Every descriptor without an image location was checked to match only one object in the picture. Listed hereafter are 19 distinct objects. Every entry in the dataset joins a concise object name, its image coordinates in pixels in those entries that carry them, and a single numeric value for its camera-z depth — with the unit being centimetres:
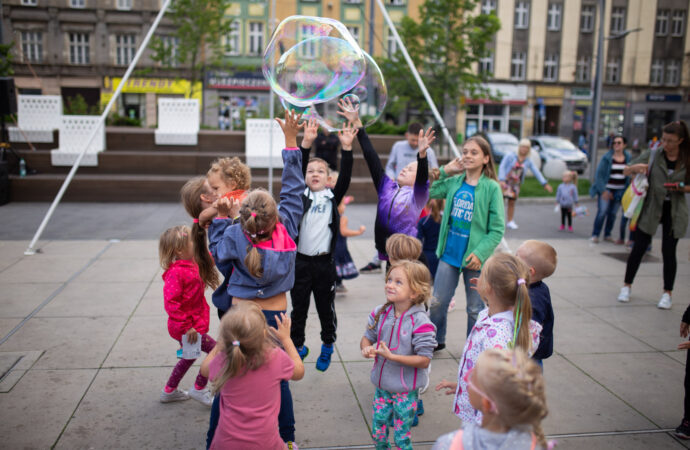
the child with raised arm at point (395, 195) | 410
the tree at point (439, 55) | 2094
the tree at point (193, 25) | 2155
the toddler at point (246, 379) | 228
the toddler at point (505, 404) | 176
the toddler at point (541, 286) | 302
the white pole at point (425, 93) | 704
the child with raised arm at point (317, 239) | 395
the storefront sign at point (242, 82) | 3722
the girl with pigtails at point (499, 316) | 265
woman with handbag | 558
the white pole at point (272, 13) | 697
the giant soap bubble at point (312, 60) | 435
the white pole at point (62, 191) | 753
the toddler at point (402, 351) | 289
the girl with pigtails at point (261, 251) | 284
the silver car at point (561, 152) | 2303
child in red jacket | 355
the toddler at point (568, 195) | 1020
